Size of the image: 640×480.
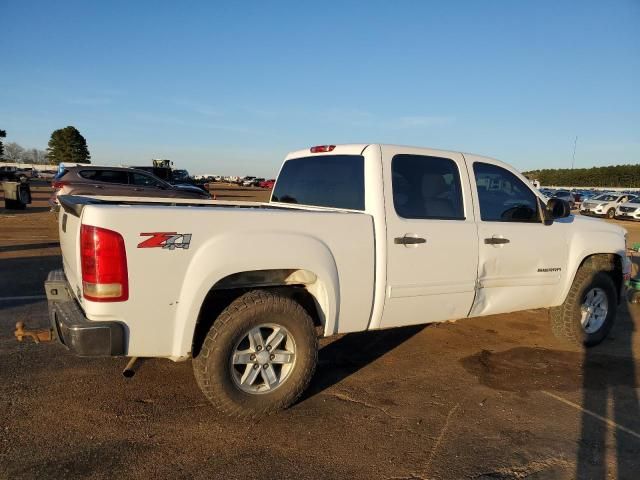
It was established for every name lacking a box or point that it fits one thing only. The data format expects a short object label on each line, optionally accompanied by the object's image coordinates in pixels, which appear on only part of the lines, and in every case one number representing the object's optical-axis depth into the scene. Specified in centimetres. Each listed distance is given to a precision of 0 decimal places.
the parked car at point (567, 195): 3720
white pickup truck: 289
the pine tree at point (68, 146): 9594
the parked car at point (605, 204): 2966
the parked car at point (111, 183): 1508
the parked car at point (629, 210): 2758
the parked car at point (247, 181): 8569
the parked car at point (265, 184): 7765
